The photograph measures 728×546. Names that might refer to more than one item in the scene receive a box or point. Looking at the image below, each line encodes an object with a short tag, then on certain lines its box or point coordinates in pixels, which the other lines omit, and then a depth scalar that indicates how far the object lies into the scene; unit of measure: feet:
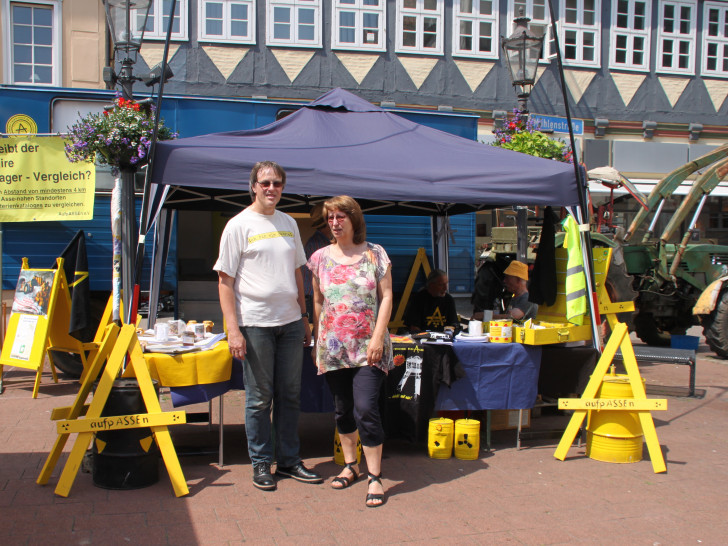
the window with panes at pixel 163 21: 46.21
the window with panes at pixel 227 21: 47.60
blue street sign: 39.34
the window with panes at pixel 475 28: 52.37
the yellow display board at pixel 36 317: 23.34
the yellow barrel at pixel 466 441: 16.67
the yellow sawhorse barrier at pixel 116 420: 13.69
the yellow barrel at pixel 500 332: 17.49
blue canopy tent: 16.74
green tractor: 33.47
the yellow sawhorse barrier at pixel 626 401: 16.16
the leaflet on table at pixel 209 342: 15.45
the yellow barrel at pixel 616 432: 16.42
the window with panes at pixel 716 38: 59.00
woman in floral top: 13.80
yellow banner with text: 25.41
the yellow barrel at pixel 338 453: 15.93
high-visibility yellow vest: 18.66
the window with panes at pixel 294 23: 48.62
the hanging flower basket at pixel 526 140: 27.55
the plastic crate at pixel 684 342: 30.89
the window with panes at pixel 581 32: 55.47
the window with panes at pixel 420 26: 50.98
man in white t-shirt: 13.93
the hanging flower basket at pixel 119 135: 20.61
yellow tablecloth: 14.73
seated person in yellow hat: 20.71
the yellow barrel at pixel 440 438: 16.58
